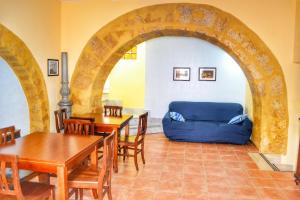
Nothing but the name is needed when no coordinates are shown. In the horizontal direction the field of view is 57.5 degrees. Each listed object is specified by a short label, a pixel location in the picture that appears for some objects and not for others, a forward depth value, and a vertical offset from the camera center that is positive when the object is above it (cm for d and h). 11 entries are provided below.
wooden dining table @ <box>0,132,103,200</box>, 238 -68
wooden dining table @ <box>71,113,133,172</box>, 410 -65
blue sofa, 598 -100
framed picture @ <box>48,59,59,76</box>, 476 +24
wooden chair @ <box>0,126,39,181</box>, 289 -65
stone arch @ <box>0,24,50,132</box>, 379 +9
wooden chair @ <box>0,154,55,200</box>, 212 -91
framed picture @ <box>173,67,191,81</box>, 772 +27
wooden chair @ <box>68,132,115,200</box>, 264 -95
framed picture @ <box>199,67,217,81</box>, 756 +26
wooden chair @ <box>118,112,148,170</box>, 436 -97
